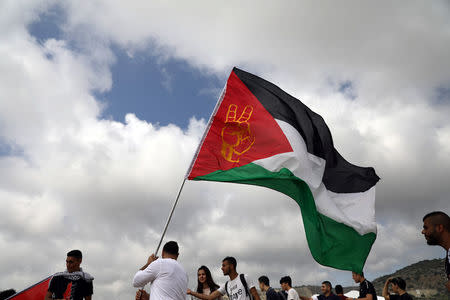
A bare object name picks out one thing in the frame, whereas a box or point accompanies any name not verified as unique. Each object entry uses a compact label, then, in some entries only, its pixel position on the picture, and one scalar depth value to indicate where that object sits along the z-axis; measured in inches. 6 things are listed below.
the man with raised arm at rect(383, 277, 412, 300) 377.1
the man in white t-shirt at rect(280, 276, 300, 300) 419.7
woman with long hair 341.1
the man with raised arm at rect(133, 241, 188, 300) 226.5
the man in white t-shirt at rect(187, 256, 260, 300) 312.4
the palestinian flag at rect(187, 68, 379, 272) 297.9
